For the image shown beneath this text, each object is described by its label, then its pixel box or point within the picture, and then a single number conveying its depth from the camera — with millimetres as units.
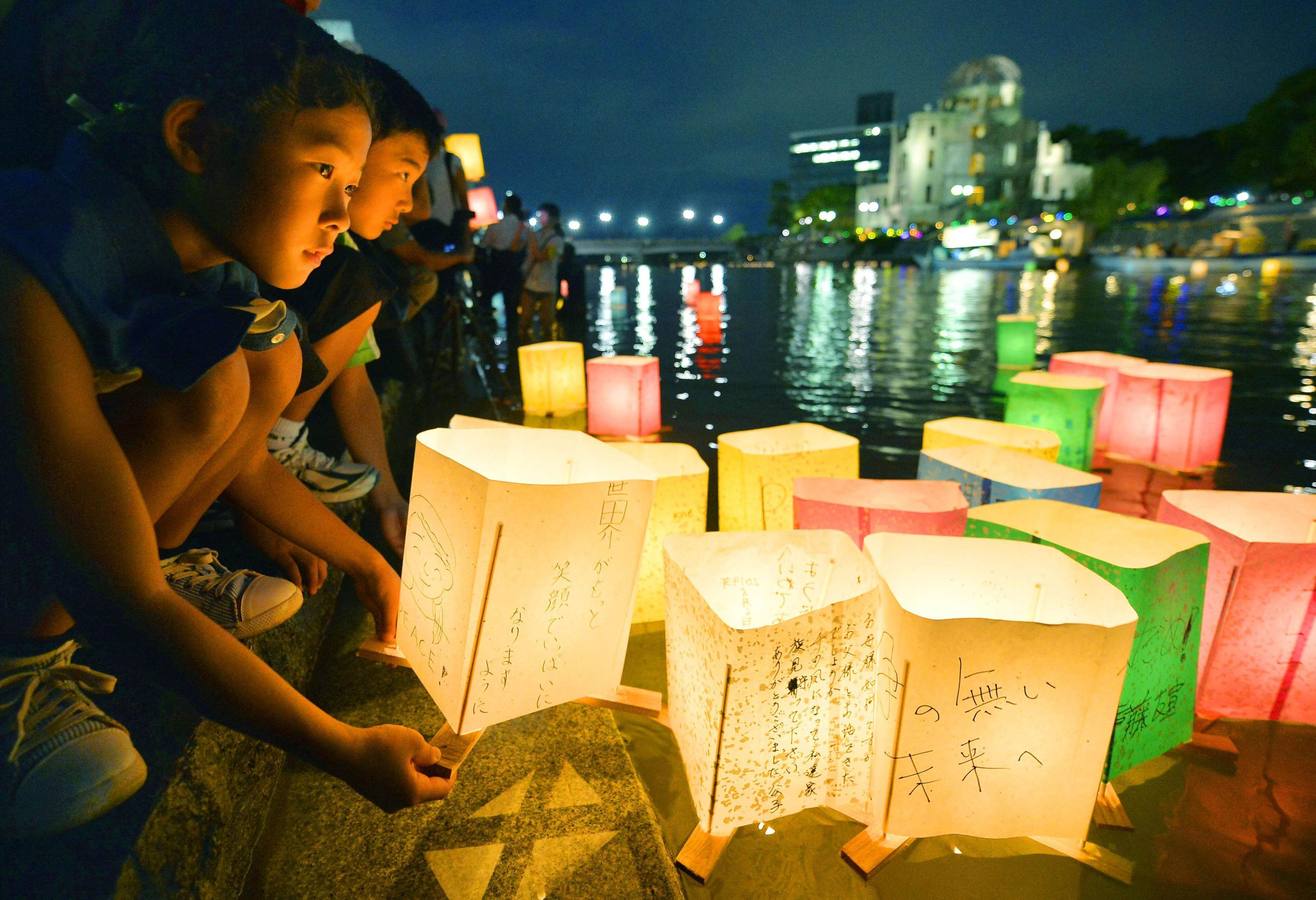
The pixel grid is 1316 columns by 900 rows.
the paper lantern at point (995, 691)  1292
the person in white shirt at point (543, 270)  7945
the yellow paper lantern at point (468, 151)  7734
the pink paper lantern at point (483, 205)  9281
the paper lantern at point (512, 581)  1429
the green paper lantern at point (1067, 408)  3836
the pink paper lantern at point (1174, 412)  3843
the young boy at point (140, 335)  873
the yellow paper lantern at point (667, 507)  2252
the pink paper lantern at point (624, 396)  4605
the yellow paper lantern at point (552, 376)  5273
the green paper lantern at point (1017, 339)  7102
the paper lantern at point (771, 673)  1385
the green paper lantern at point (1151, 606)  1553
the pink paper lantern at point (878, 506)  1965
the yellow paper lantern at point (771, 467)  2570
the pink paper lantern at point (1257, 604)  1745
